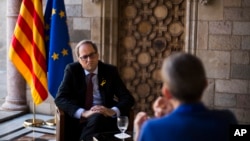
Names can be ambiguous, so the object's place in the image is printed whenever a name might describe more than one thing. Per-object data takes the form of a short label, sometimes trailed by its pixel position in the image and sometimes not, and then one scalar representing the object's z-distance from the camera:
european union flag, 6.13
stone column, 7.34
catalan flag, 6.16
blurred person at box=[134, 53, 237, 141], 1.82
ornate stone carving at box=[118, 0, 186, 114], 6.81
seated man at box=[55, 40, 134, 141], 4.22
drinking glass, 3.35
